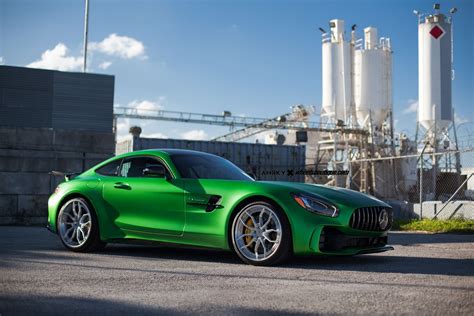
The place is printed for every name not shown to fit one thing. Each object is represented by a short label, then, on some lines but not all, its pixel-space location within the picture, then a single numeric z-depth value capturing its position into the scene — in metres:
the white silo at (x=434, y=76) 47.72
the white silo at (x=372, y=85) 56.19
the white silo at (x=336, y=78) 56.59
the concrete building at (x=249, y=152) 29.06
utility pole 29.06
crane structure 49.69
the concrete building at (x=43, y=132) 14.48
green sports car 5.94
